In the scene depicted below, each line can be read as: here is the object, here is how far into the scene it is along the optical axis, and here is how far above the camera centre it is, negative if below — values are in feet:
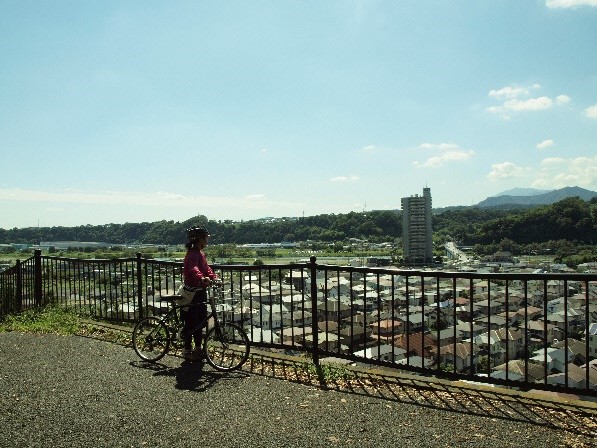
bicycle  19.51 -4.94
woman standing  20.27 -2.50
